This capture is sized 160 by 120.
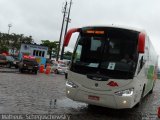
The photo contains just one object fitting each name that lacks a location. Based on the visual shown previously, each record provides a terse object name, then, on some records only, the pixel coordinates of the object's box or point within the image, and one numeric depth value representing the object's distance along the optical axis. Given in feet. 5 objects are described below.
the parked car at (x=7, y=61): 69.73
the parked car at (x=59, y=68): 73.78
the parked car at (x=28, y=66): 59.92
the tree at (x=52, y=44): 138.63
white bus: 18.60
